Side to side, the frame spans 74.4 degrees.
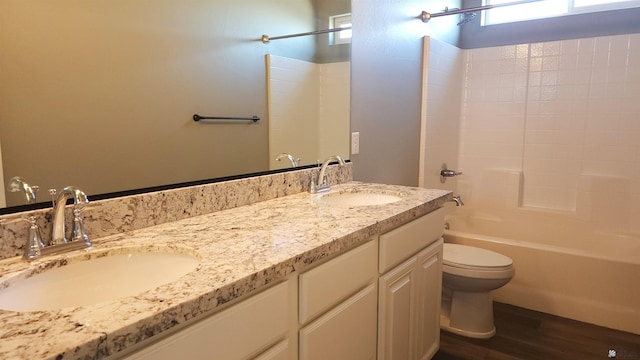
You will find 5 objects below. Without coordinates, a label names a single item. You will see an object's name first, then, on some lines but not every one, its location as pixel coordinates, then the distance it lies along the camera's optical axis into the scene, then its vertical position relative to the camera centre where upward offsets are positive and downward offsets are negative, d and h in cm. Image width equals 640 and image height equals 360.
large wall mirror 101 +12
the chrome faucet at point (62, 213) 102 -21
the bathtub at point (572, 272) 245 -85
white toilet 230 -86
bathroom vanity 69 -34
